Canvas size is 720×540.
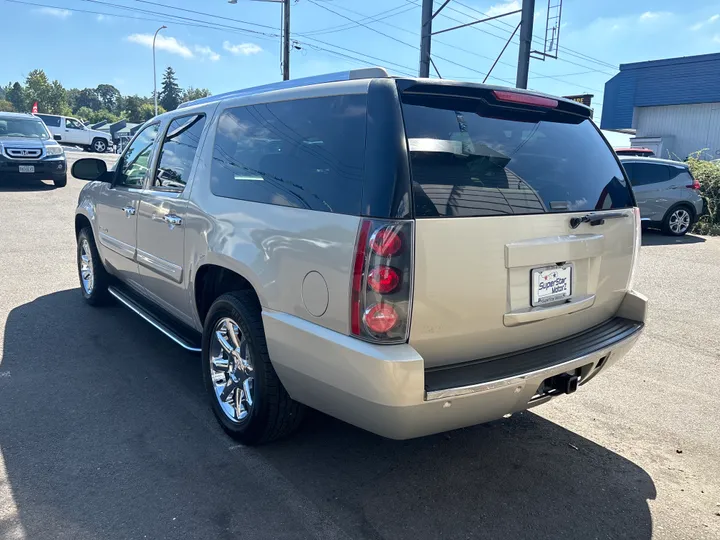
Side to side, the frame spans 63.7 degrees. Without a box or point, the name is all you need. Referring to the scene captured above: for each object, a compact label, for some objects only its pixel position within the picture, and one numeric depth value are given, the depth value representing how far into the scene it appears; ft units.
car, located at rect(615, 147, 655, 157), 51.80
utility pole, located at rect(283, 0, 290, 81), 83.71
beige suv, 7.87
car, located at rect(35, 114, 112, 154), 106.01
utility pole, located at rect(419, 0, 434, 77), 49.11
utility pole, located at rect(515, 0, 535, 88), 42.73
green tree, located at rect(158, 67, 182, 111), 400.88
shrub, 44.60
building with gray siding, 84.69
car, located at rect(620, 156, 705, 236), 39.01
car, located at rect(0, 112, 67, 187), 46.19
